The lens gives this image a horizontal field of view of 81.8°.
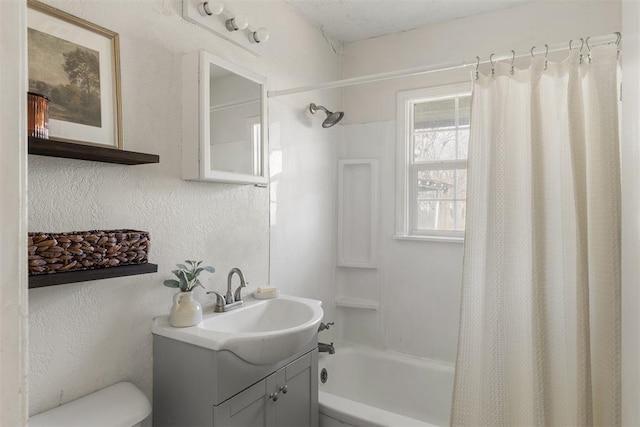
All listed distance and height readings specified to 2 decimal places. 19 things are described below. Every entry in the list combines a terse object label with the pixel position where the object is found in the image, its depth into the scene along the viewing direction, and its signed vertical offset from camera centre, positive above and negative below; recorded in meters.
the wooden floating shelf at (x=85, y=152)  1.00 +0.19
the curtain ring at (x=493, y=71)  1.61 +0.63
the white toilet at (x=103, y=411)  1.07 -0.60
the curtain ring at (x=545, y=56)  1.46 +0.64
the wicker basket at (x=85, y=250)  1.00 -0.10
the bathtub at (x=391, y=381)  2.36 -1.12
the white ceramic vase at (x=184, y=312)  1.37 -0.36
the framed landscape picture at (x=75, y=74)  1.10 +0.46
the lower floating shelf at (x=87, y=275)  0.97 -0.17
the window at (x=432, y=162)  2.52 +0.36
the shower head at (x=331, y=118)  2.52 +0.67
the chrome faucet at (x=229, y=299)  1.60 -0.37
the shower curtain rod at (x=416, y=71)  1.38 +0.67
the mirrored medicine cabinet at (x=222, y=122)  1.52 +0.42
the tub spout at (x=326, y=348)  2.34 -0.85
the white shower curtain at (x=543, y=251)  1.37 -0.15
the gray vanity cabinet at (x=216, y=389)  1.26 -0.64
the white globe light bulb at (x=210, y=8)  1.60 +0.91
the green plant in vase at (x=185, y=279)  1.39 -0.24
